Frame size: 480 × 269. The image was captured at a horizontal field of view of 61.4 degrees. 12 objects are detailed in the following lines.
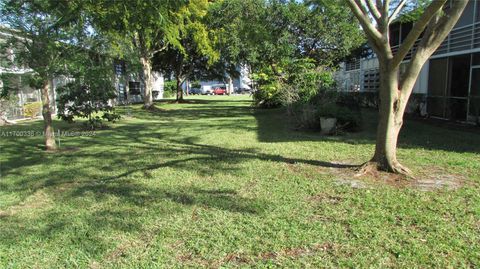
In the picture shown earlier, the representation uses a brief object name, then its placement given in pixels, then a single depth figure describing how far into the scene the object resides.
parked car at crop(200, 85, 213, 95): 69.12
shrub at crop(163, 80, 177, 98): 53.35
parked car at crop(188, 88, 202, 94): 71.79
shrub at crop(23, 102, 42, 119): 19.06
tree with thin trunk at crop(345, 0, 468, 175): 6.21
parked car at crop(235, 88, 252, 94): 72.03
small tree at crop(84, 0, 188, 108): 8.08
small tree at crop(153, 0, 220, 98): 24.38
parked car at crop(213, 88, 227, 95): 67.62
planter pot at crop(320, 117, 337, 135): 11.85
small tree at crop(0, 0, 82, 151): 8.68
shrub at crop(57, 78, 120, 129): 13.66
